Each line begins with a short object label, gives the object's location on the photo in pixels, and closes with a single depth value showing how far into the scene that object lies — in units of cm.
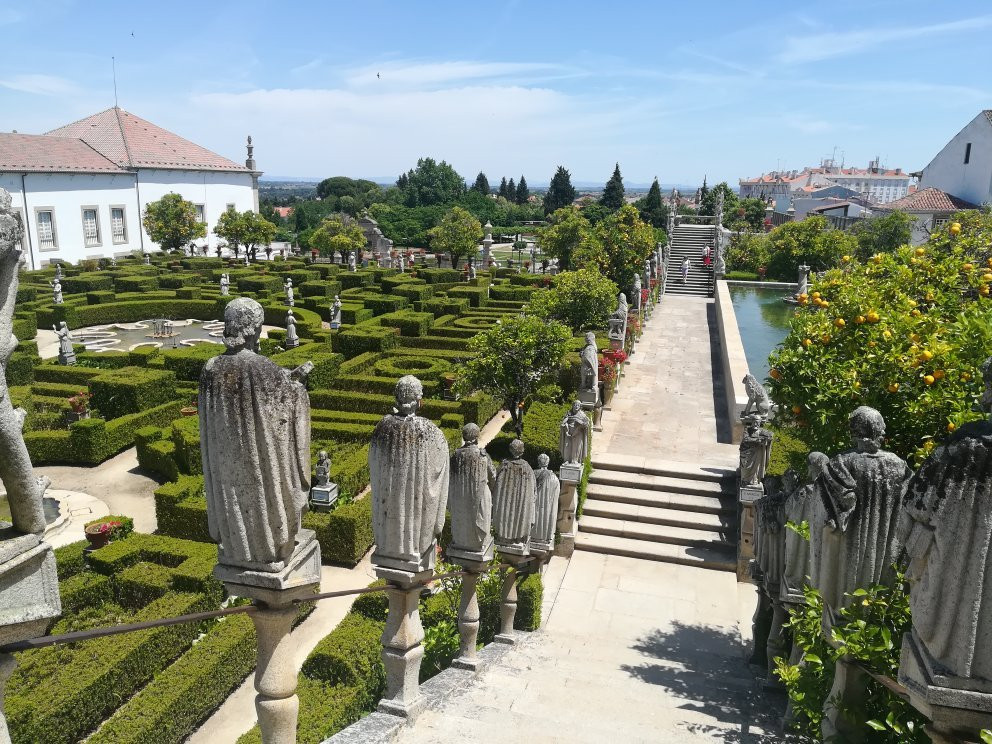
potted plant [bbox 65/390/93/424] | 1714
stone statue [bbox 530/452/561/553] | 914
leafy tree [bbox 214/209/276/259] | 4638
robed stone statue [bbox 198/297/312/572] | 393
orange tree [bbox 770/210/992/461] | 646
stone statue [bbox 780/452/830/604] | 639
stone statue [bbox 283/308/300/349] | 2455
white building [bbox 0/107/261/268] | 4397
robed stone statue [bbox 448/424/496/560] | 636
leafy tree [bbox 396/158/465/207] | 9856
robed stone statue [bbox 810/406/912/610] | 464
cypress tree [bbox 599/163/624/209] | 8900
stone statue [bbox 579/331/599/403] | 1680
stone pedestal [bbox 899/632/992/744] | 315
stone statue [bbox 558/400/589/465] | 1294
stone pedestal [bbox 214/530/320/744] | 426
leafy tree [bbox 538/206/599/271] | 3847
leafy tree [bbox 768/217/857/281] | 3900
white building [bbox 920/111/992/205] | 4988
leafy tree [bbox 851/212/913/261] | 3912
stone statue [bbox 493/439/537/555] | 772
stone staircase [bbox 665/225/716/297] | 4075
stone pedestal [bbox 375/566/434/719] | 588
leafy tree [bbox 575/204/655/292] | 3484
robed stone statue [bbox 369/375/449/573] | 530
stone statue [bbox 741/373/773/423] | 1316
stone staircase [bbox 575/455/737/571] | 1303
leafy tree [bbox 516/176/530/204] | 11825
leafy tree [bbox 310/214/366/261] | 4575
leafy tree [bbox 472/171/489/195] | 11362
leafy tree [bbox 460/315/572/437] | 1550
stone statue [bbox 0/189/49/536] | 331
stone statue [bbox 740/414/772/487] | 1234
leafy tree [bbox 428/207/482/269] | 4419
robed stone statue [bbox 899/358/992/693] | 309
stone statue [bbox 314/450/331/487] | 1323
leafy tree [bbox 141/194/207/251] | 4797
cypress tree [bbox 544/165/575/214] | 9731
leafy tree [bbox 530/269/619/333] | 2378
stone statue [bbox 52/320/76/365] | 2183
